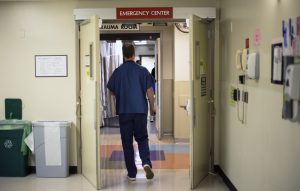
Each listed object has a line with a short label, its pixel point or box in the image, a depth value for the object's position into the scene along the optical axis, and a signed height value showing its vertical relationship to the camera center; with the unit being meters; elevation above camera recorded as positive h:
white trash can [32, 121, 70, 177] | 4.92 -0.89
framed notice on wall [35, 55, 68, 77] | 5.09 +0.17
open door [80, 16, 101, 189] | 4.36 -0.27
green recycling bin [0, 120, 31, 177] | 4.94 -0.94
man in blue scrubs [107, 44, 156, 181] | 4.73 -0.31
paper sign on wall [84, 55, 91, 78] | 4.65 +0.16
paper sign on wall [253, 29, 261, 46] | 3.32 +0.35
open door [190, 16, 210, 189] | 4.39 -0.31
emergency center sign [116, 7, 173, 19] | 4.87 +0.84
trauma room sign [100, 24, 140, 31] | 7.38 +0.99
